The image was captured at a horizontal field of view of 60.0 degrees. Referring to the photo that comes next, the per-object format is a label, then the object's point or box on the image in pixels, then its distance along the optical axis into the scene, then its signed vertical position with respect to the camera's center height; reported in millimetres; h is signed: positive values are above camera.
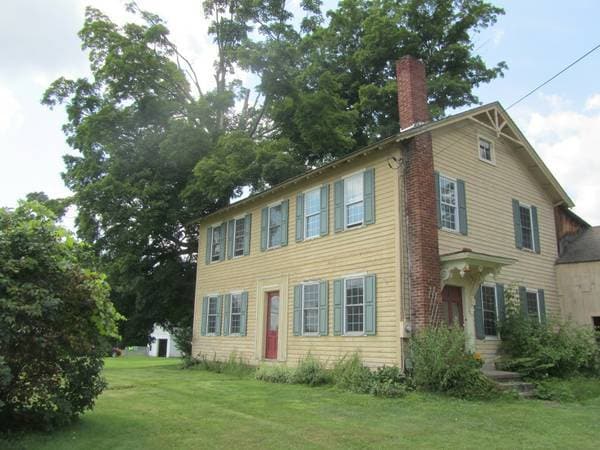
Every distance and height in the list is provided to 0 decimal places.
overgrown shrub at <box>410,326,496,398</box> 10320 -465
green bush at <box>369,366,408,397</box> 10336 -801
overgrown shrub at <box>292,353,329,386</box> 12555 -750
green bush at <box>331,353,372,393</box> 11258 -709
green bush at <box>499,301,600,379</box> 12281 -40
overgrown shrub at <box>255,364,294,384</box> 13344 -844
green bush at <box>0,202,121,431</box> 6359 +195
